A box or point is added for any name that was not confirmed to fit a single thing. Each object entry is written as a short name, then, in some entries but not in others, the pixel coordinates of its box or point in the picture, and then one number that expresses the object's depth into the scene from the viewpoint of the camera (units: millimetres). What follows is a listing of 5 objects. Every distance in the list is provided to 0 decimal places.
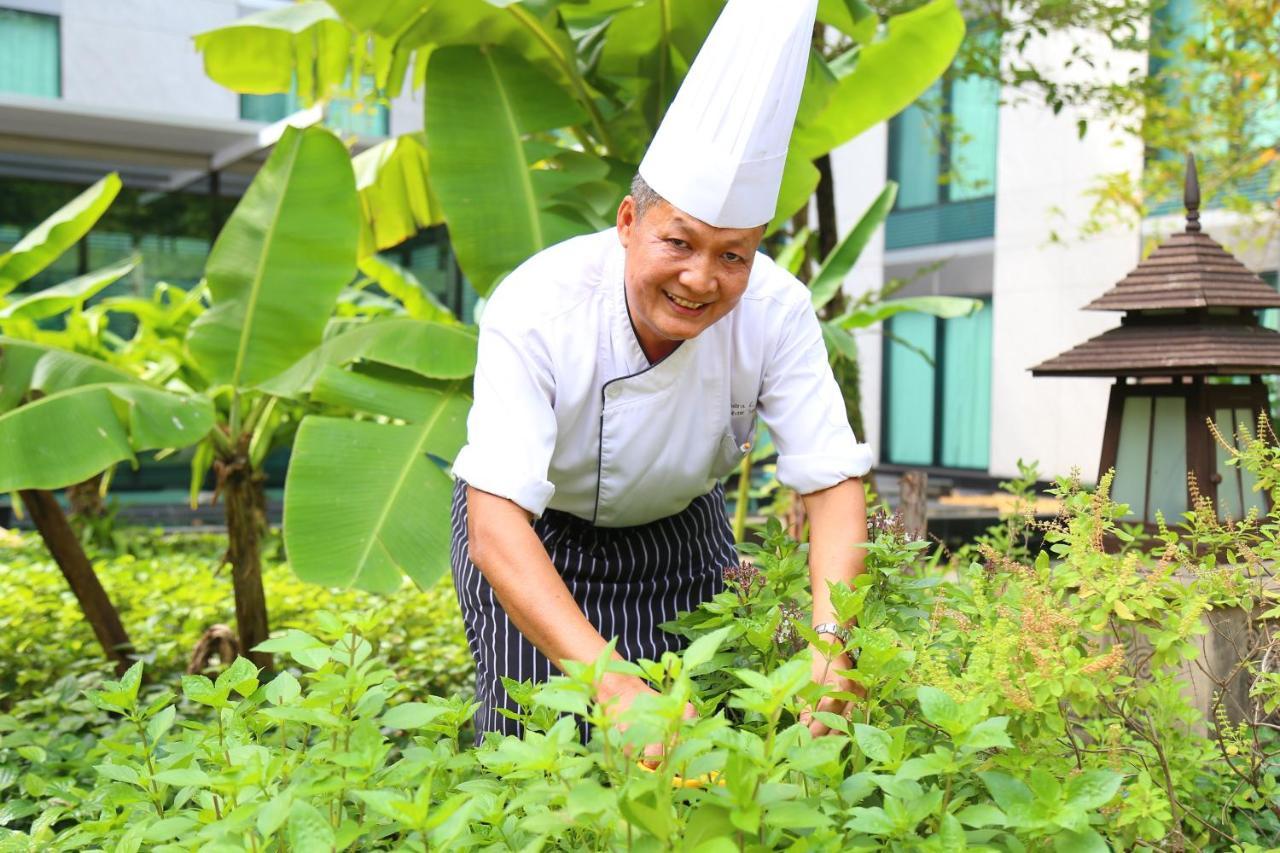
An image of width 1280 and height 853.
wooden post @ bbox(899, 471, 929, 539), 6086
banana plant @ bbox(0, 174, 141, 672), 3936
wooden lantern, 3486
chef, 1909
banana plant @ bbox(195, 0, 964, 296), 4277
